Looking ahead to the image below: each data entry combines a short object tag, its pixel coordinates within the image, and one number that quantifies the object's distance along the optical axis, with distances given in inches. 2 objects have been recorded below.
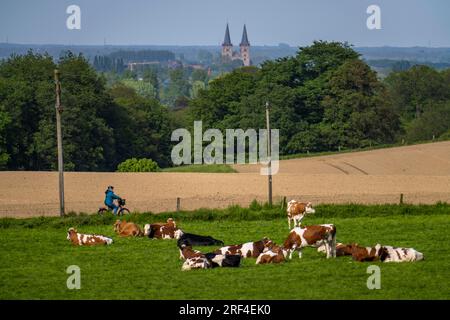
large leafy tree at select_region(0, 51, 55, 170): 3459.6
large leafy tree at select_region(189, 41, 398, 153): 3900.1
